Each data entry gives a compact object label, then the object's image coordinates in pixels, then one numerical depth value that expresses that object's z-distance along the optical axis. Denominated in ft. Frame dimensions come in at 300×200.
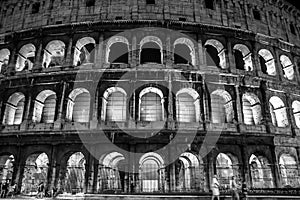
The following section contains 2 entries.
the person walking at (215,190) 28.14
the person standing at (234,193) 28.22
